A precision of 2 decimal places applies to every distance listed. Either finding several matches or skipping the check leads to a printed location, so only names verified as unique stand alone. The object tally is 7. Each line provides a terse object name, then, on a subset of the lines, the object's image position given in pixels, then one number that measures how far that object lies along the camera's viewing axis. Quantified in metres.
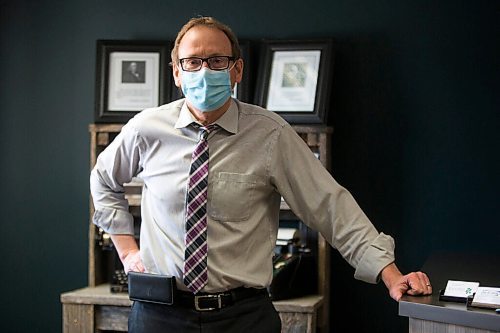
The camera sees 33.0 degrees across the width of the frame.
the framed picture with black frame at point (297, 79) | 3.95
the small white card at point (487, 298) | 2.07
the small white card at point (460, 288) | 2.19
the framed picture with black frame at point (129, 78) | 4.16
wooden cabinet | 3.89
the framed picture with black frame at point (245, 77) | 4.06
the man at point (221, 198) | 2.45
